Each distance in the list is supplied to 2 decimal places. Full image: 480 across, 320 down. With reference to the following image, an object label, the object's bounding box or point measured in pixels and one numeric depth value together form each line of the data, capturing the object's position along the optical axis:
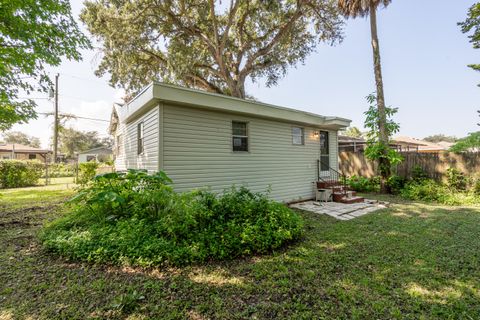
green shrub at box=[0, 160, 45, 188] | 10.78
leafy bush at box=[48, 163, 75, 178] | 15.55
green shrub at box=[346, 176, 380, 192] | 9.67
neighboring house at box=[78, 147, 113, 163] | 26.15
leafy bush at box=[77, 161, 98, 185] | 10.19
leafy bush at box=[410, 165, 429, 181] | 8.71
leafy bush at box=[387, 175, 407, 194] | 8.78
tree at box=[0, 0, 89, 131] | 4.71
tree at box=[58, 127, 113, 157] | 30.40
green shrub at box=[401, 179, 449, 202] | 7.60
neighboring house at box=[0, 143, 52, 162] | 22.98
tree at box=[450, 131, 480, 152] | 8.82
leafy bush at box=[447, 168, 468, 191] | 7.90
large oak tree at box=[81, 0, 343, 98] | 9.22
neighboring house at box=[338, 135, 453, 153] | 16.78
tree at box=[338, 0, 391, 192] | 8.48
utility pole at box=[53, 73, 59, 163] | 16.18
